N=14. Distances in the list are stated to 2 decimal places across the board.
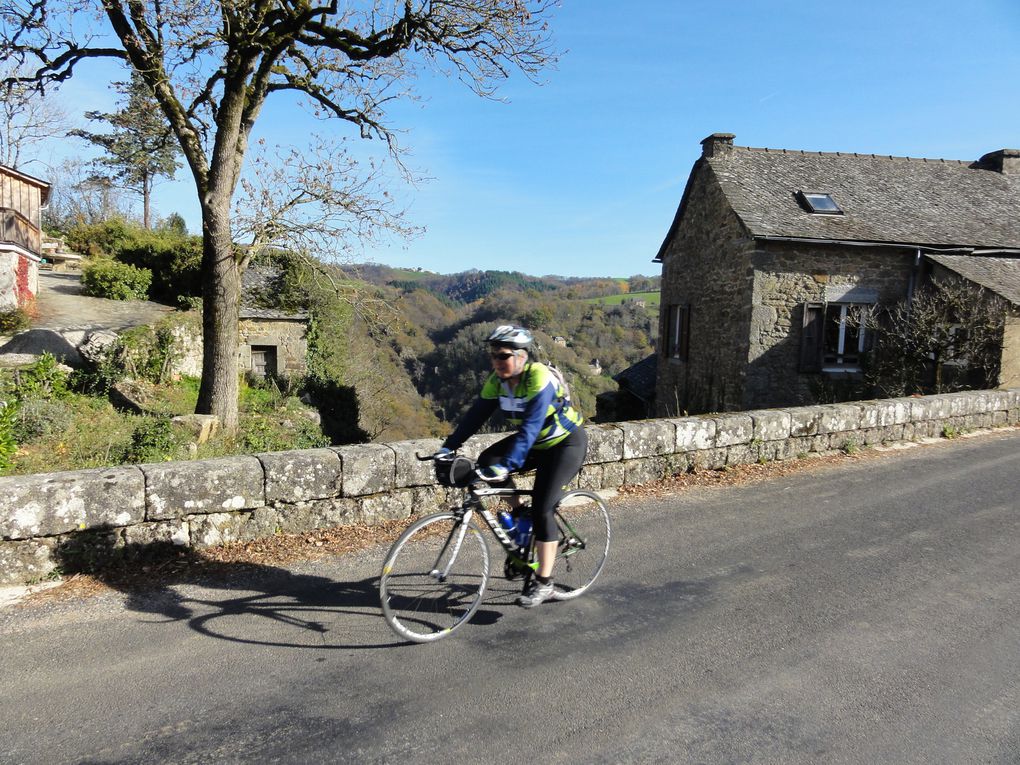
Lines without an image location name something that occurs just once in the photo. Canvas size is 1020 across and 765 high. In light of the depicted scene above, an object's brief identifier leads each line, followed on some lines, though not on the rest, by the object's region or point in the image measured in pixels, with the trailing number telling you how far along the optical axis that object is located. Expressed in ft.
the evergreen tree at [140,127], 34.65
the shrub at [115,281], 63.72
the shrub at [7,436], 19.12
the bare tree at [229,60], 30.27
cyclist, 12.01
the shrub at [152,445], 21.34
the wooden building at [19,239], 49.70
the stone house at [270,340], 57.93
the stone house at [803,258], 51.98
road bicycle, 11.90
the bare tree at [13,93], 32.55
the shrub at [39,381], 30.30
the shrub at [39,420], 25.07
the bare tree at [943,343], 45.32
